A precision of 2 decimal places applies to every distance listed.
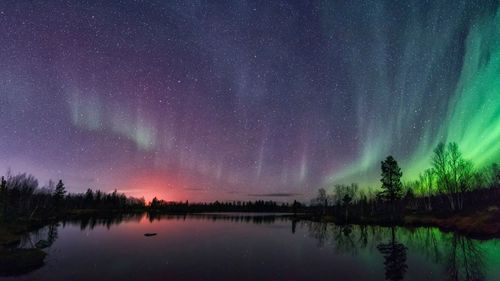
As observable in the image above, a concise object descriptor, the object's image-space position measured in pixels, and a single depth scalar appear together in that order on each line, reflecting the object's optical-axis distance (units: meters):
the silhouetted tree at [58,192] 155.62
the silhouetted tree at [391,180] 104.56
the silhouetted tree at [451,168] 87.12
